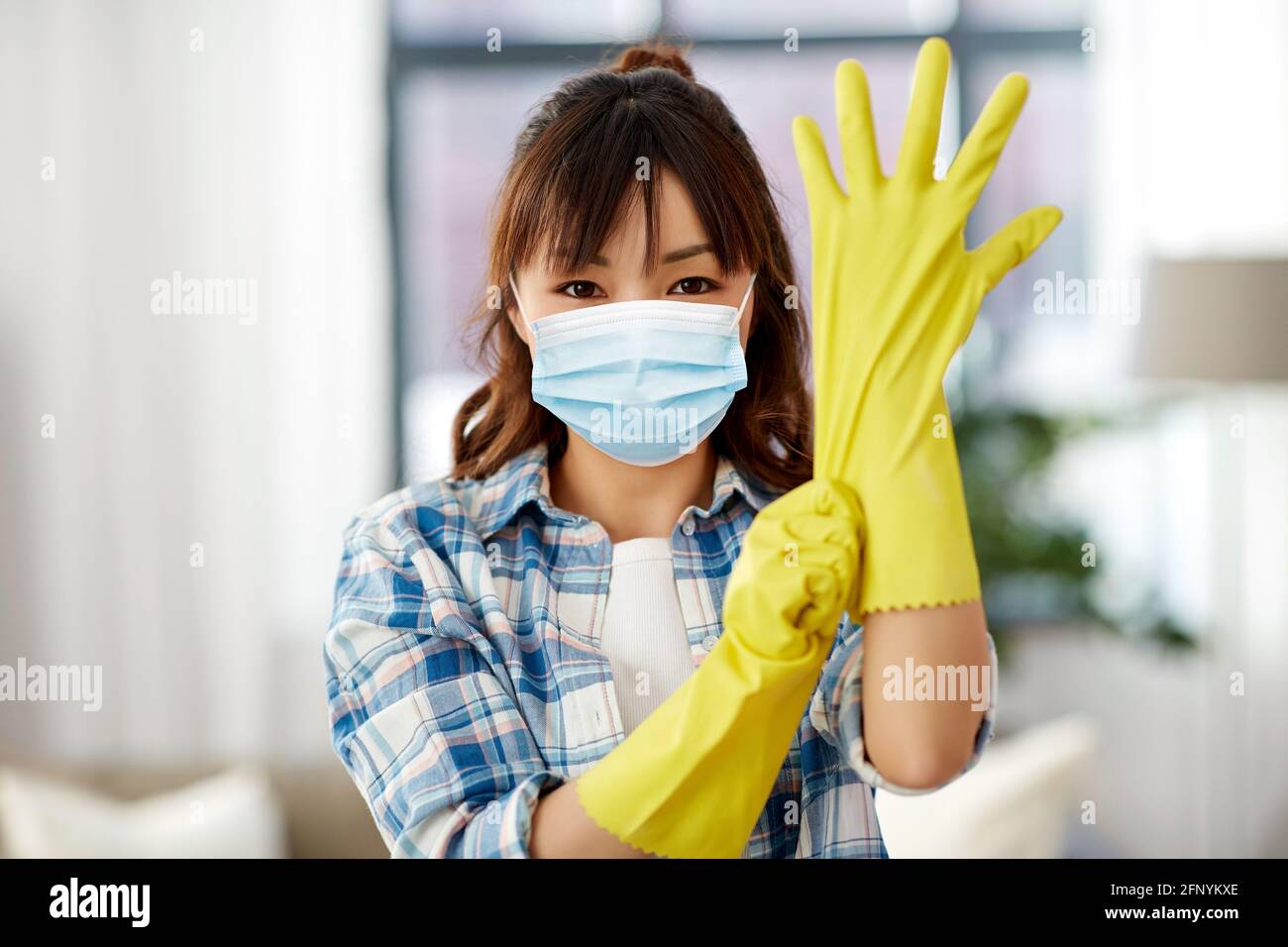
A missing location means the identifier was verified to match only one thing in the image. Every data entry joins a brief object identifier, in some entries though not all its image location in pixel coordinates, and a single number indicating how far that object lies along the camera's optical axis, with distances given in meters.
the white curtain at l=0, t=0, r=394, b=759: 1.91
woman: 0.72
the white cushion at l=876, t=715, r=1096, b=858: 1.73
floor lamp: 1.92
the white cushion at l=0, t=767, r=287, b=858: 1.48
